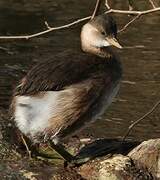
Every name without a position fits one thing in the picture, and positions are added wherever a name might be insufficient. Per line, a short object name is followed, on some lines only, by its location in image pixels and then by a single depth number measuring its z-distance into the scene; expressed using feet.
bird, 44.80
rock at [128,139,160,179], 44.96
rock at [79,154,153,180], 43.93
